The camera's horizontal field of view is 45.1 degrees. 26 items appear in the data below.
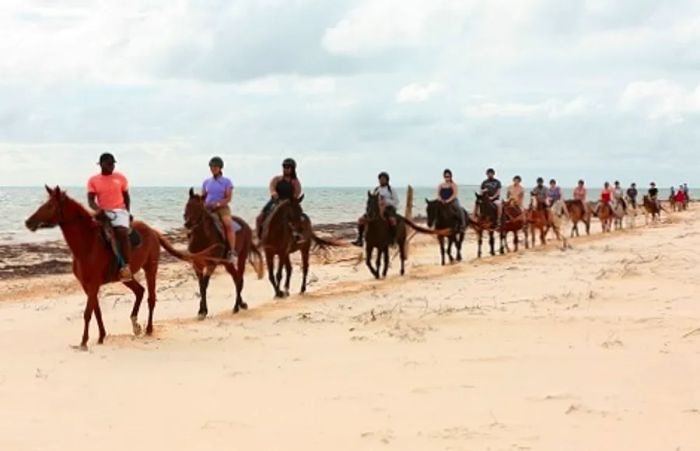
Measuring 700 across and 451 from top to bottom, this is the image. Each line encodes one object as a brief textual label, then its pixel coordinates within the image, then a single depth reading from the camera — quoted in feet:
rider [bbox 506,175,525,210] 89.61
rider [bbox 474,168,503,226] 81.05
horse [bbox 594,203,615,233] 119.88
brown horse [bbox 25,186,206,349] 32.45
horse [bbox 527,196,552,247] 90.58
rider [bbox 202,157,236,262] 43.73
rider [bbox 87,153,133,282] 34.17
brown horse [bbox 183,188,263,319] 42.65
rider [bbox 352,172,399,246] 61.87
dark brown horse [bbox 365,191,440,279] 61.98
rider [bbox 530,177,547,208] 91.66
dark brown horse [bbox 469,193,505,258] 80.12
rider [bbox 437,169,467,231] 72.59
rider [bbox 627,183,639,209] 142.26
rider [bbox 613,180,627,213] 128.55
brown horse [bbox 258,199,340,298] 51.08
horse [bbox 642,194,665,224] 147.95
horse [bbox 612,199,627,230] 124.88
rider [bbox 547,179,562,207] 101.78
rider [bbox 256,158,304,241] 50.57
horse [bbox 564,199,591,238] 109.81
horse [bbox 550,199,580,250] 90.74
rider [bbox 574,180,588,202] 113.09
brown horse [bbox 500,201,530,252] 83.59
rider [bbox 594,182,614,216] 121.60
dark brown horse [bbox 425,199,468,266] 72.54
